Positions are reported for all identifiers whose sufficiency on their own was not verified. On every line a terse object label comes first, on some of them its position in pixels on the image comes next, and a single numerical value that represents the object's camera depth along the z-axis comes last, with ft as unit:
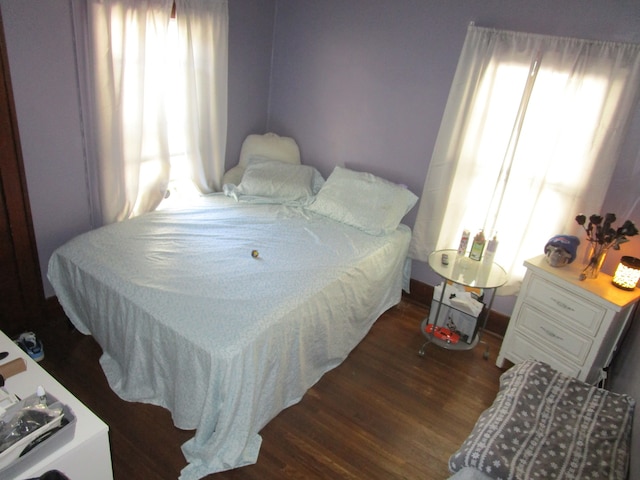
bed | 5.73
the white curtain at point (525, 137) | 7.52
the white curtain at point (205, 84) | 8.73
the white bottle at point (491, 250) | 8.74
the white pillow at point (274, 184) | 10.20
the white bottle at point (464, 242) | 9.07
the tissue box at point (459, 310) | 8.80
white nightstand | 7.03
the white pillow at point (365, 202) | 9.36
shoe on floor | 7.23
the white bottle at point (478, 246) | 8.90
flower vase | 7.41
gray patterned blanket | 4.70
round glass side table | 8.32
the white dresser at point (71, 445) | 3.79
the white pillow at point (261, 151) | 11.00
